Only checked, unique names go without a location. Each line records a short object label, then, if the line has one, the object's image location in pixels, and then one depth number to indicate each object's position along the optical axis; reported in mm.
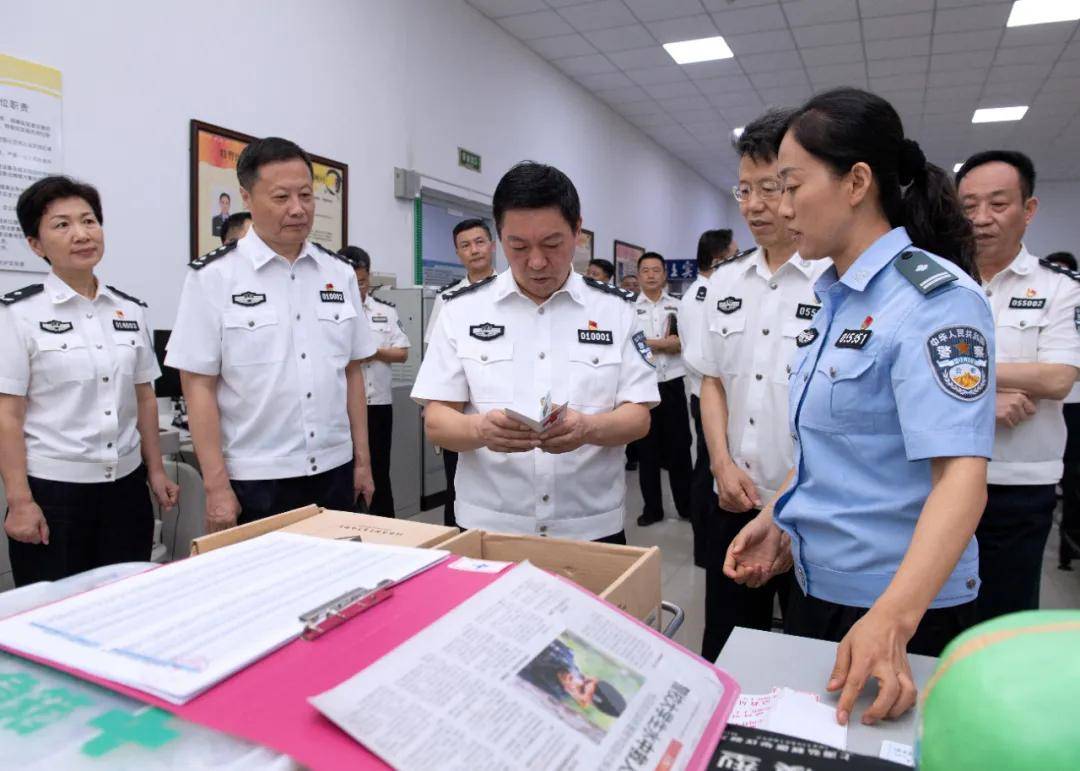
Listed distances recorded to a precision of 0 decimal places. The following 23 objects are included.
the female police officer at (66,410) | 2021
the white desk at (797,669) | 721
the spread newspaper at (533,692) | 485
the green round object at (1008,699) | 309
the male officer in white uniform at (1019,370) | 1804
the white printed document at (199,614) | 560
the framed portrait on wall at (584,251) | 7035
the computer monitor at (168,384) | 3170
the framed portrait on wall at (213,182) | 3283
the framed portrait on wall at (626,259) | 8102
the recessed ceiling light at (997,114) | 7766
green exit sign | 5211
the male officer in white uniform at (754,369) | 1745
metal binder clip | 612
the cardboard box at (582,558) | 946
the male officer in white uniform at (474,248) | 3775
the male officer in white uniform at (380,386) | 3939
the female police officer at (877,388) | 883
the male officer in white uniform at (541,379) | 1538
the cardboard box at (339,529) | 978
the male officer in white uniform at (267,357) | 1895
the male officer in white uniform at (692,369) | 2127
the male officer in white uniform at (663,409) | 4492
